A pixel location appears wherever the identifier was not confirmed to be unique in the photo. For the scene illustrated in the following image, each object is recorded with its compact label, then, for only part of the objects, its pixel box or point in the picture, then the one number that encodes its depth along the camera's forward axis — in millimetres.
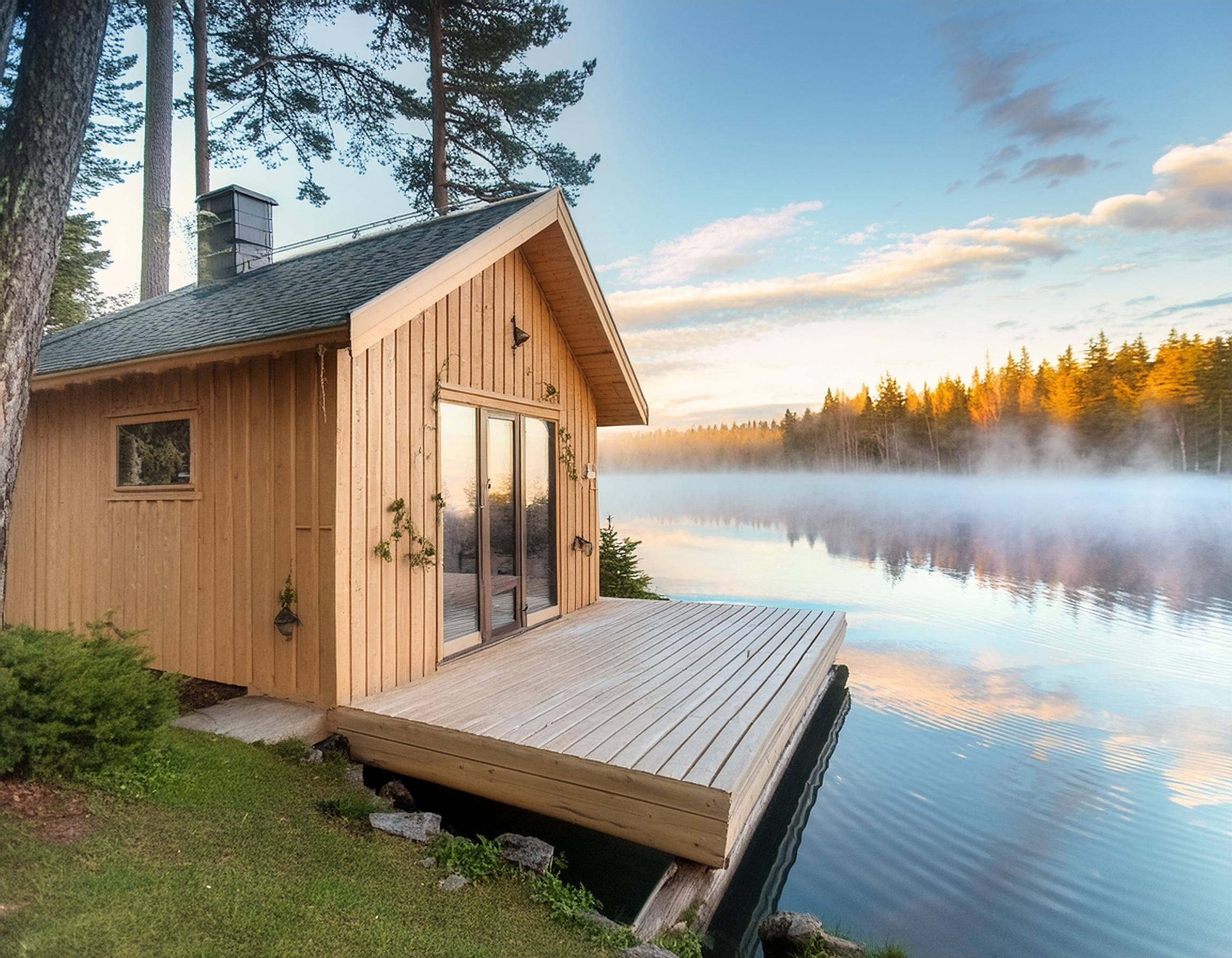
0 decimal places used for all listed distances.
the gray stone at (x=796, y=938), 2918
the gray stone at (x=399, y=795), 3639
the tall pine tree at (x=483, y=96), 10898
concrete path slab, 3723
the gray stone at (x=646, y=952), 2381
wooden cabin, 3535
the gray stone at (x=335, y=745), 3854
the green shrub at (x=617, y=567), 10133
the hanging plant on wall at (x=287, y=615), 4148
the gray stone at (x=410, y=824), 2973
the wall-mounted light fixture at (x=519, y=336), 5824
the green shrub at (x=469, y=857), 2746
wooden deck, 2973
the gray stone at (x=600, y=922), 2537
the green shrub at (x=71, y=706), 2627
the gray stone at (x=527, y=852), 2865
